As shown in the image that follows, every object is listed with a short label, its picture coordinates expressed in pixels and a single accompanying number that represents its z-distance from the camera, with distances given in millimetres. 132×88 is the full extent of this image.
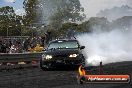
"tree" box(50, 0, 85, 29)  93119
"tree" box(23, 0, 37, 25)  99938
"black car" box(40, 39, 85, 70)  19609
